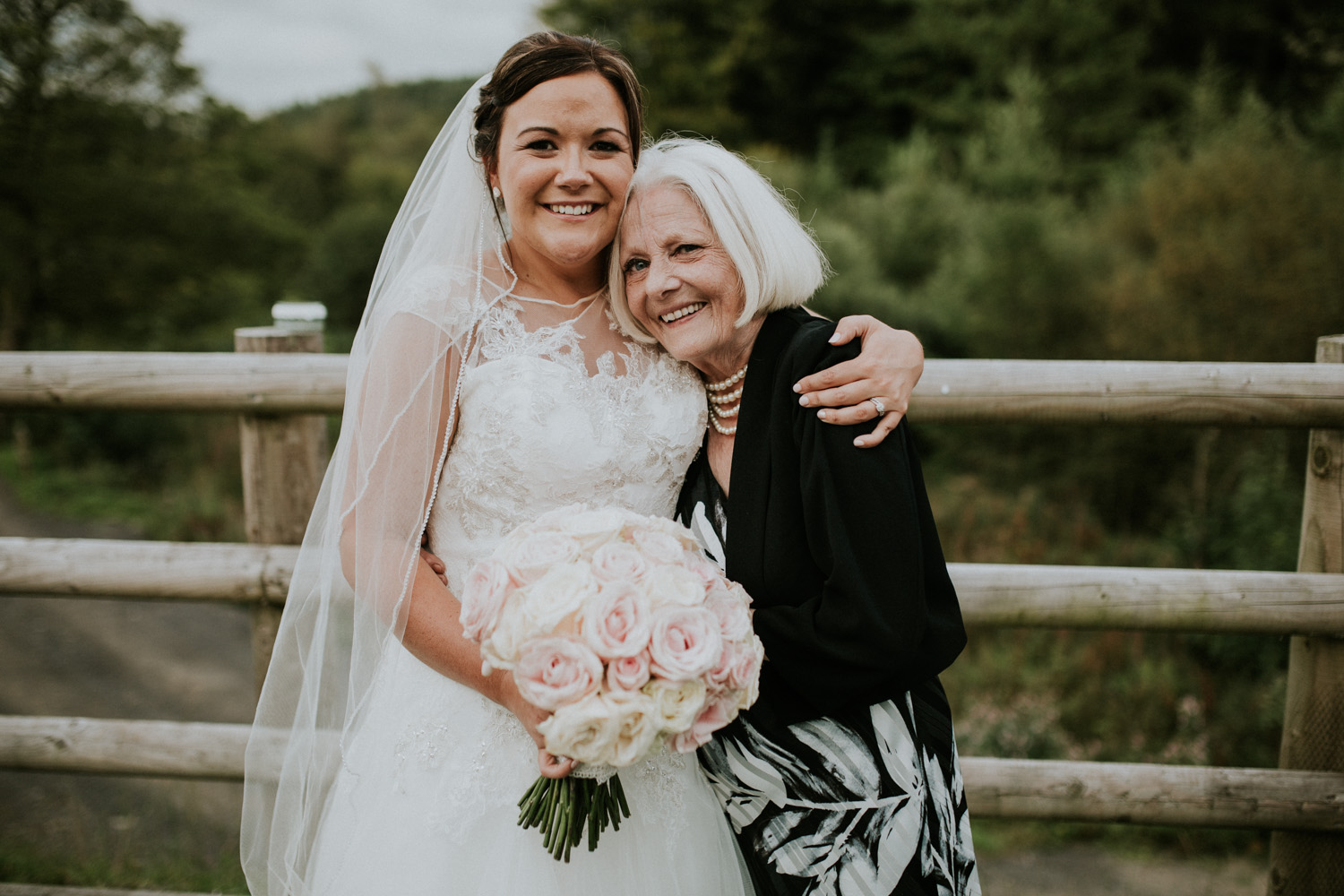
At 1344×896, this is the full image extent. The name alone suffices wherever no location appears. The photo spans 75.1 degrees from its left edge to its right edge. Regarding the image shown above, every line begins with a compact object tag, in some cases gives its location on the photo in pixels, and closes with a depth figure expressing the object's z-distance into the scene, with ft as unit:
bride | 6.65
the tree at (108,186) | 40.98
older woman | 6.41
